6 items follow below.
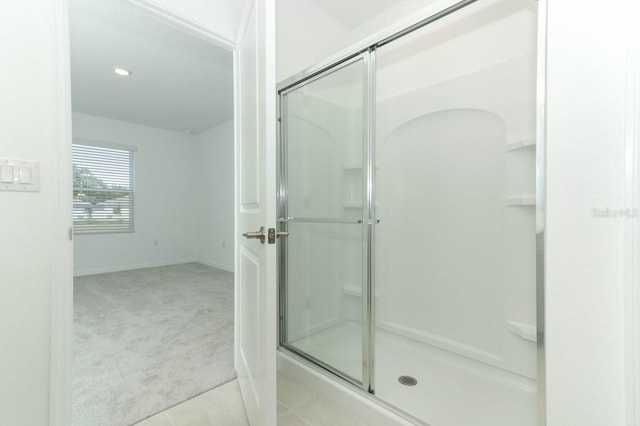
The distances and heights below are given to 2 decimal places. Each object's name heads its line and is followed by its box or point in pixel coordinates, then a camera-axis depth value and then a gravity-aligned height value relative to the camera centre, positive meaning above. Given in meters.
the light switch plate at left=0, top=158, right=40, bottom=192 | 1.06 +0.13
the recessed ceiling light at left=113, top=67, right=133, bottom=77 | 3.12 +1.50
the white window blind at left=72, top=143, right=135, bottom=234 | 4.64 +0.38
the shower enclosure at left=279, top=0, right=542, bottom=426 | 1.69 -0.06
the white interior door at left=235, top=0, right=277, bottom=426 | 1.14 +0.01
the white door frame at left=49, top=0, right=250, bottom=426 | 1.14 -0.12
